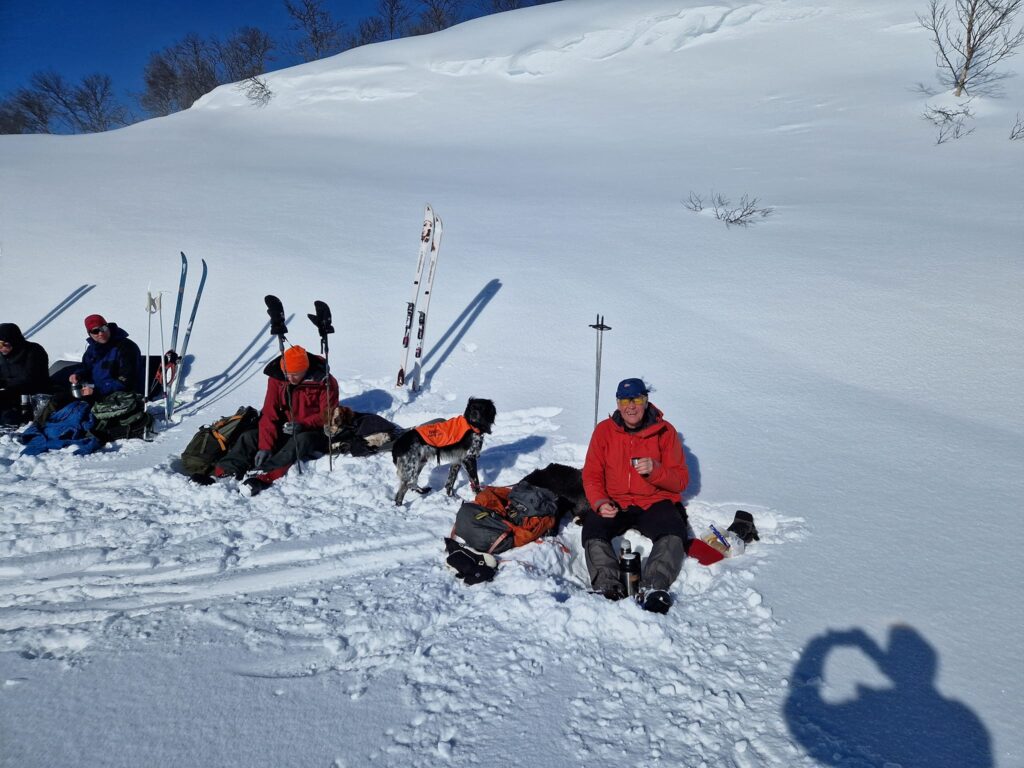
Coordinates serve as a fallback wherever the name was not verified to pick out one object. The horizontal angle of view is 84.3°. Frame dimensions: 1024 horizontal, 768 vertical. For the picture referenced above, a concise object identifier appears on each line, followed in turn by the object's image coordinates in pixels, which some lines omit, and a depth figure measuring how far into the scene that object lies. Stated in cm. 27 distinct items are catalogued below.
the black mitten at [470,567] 362
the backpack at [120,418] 572
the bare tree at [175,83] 4284
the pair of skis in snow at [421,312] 704
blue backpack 542
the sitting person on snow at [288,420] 518
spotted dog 462
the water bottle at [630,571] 363
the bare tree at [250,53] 3872
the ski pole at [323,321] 595
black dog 457
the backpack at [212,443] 507
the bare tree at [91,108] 4559
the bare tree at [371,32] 4300
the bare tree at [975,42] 1659
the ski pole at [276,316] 580
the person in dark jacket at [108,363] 613
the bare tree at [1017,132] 1266
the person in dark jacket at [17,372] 601
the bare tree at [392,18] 4297
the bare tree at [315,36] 3675
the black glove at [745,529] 405
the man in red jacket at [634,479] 388
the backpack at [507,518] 395
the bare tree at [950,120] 1345
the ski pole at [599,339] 552
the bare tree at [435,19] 4275
